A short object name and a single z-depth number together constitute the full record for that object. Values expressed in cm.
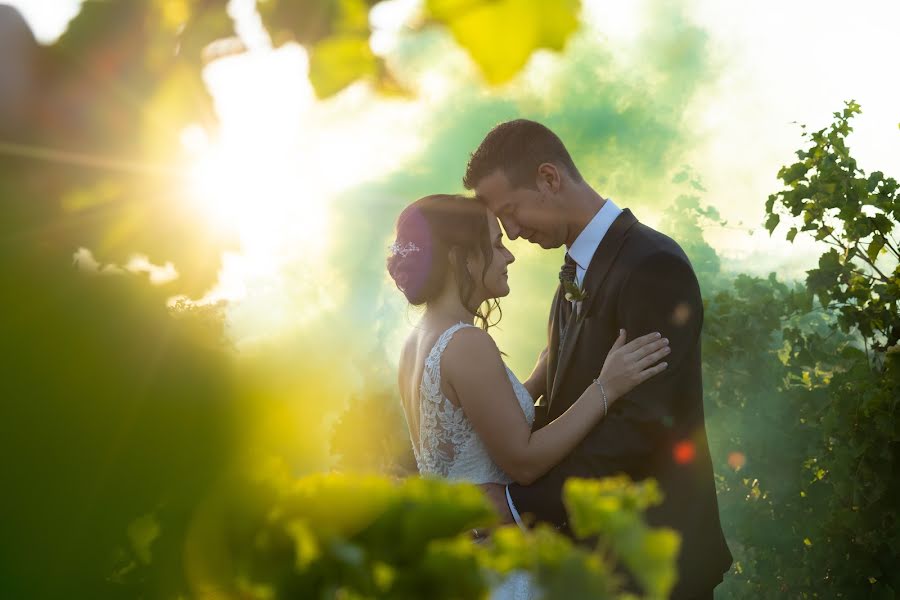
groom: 339
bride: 352
